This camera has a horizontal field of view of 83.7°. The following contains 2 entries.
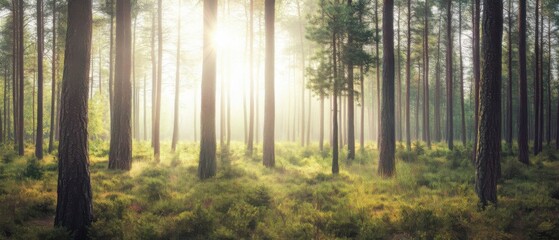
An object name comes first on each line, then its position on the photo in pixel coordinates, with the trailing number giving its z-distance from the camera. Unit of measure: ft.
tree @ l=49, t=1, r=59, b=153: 63.57
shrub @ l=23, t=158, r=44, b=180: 36.39
